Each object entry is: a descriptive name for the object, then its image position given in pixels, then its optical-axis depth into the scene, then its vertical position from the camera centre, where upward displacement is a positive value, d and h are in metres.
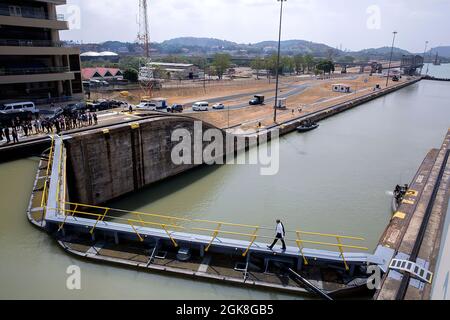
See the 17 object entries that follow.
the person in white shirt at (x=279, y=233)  11.59 -5.54
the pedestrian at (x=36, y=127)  22.84 -4.18
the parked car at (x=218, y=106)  43.88 -4.91
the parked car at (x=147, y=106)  41.05 -4.73
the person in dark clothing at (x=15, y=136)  20.20 -4.25
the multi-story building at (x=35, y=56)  31.88 +0.87
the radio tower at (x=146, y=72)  57.16 -0.95
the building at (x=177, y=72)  75.29 -1.07
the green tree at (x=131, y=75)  63.94 -1.57
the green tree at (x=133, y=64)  91.88 +0.82
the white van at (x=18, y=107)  28.67 -3.65
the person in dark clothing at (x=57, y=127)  22.17 -4.01
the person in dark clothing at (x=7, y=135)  20.30 -4.20
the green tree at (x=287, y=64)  120.97 +2.00
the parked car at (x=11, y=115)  27.11 -4.24
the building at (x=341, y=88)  73.09 -3.74
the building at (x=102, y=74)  74.19 -1.79
